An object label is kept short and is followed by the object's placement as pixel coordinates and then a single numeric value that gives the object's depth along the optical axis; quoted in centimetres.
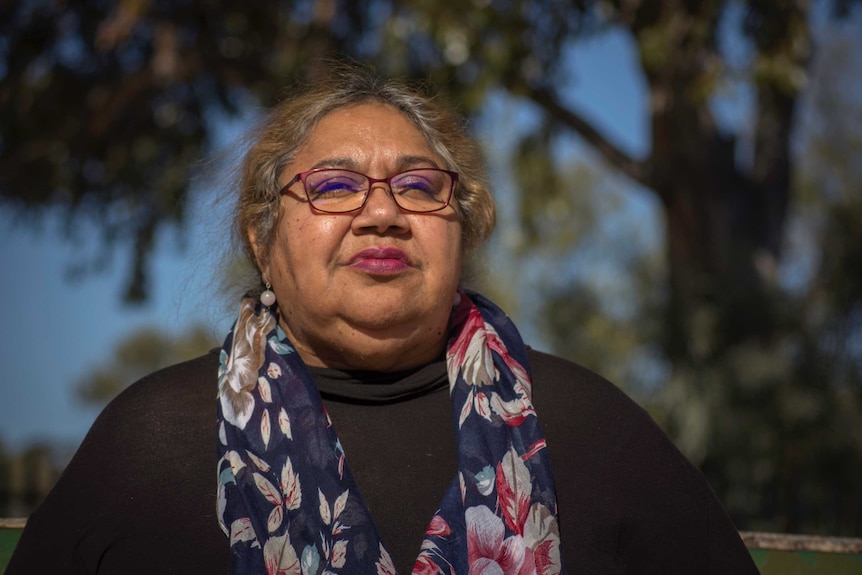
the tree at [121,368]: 3234
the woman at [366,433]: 213
